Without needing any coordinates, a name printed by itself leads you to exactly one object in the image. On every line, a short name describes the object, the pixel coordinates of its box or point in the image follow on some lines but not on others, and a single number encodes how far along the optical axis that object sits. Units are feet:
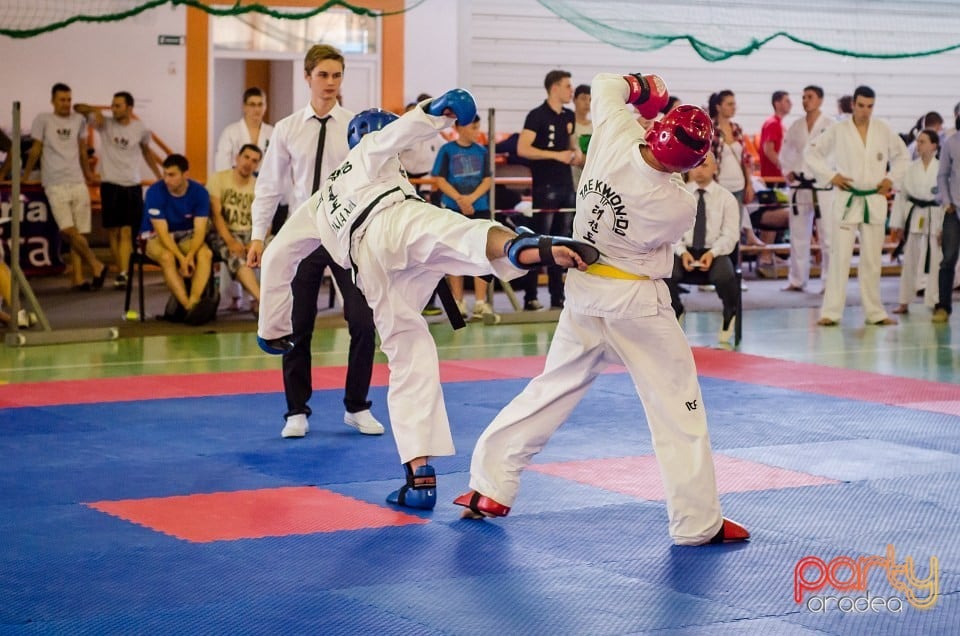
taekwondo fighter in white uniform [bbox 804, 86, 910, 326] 36.68
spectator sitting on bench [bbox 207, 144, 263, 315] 37.35
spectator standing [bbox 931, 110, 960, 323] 38.19
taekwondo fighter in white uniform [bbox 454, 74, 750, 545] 15.24
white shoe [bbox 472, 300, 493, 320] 38.19
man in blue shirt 36.40
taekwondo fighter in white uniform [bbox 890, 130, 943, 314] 40.88
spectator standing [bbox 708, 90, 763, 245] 42.37
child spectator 37.65
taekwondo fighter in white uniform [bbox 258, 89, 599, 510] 16.47
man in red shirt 49.80
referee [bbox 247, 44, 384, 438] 21.39
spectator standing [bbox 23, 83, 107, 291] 44.55
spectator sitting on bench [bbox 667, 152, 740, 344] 33.55
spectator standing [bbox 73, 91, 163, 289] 44.80
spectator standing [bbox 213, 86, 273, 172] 39.65
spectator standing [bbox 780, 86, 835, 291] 45.91
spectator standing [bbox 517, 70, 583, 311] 38.32
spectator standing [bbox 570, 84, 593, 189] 39.24
